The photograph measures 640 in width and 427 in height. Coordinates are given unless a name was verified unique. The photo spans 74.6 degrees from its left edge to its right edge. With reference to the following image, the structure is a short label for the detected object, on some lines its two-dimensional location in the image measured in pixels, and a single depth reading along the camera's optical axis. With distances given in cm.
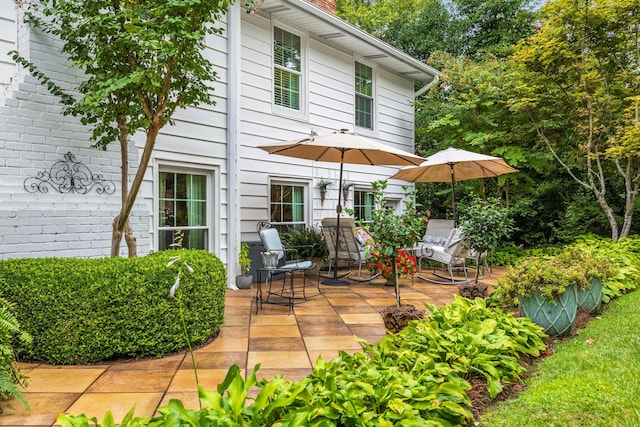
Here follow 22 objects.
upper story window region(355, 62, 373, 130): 892
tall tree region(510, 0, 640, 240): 737
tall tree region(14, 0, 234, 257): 363
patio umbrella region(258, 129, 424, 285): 577
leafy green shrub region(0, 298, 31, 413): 230
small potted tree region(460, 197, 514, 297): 582
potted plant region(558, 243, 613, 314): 412
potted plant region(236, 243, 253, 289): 616
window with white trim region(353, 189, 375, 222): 913
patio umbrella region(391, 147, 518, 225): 695
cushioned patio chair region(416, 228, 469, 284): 688
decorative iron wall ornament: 410
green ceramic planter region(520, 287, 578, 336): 358
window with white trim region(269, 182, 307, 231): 719
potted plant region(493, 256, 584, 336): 357
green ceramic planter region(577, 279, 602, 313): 418
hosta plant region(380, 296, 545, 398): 263
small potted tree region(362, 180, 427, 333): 446
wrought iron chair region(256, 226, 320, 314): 495
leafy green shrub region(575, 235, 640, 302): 490
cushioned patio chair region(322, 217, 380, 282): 690
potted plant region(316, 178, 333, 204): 787
